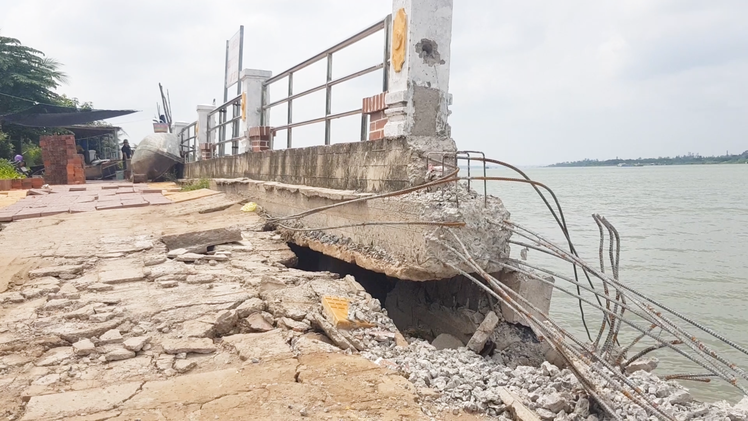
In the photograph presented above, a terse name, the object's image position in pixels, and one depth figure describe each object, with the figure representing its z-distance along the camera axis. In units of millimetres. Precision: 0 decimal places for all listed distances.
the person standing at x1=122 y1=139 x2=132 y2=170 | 16750
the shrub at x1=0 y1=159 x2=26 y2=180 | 11457
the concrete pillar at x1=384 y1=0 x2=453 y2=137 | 3898
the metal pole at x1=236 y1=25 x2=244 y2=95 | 13266
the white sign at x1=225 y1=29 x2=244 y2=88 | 13094
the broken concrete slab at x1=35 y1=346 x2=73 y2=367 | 2537
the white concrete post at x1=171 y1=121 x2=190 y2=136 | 14699
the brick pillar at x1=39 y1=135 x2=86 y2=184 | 12836
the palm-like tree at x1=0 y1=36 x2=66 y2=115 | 17875
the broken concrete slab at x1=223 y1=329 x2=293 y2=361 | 2658
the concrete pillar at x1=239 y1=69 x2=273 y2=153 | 7477
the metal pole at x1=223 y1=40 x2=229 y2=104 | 13962
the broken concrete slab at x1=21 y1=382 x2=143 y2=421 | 2080
